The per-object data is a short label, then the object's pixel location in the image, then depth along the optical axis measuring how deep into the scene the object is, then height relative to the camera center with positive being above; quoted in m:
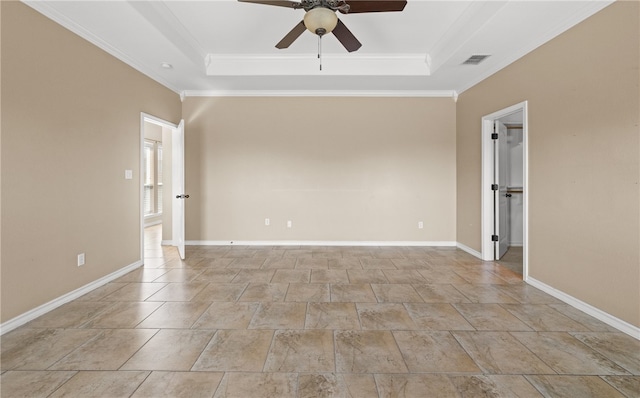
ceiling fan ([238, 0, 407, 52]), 2.41 +1.59
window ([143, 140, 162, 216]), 7.76 +0.53
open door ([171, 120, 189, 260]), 4.49 +0.33
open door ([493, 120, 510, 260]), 4.43 +0.02
